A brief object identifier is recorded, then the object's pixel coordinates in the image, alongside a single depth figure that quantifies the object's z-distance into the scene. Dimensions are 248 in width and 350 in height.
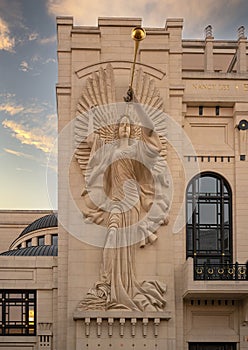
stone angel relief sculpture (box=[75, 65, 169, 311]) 32.66
